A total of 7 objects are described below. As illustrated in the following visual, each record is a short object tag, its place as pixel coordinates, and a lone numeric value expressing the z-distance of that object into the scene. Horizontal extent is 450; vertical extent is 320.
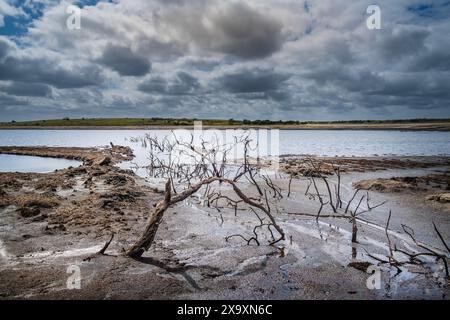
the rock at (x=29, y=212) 9.35
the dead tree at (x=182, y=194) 6.30
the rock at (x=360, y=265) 6.32
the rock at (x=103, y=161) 21.48
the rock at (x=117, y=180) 15.01
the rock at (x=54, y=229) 8.11
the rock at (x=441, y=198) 11.90
